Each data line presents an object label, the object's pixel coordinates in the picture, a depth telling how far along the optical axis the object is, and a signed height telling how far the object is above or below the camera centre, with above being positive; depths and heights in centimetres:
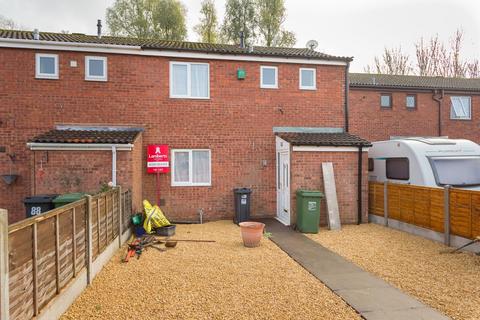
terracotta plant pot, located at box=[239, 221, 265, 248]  767 -175
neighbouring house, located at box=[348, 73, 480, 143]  1611 +264
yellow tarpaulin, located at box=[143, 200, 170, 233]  883 -163
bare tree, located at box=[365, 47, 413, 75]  3125 +934
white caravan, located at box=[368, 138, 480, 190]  948 -6
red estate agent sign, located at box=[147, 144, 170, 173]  1070 +4
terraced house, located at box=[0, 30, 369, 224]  1012 +140
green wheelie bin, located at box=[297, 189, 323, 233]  935 -150
